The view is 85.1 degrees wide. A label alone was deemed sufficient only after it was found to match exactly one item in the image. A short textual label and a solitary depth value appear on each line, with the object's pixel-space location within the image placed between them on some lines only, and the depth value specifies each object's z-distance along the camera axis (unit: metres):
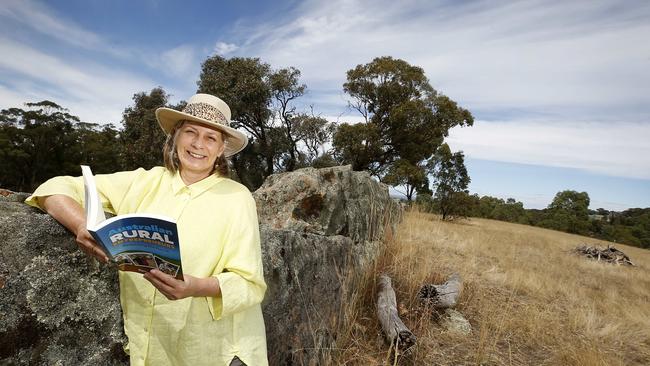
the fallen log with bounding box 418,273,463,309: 4.27
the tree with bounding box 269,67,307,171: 19.48
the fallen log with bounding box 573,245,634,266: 15.23
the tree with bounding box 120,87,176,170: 20.17
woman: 1.41
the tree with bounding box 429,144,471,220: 25.61
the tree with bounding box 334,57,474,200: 18.94
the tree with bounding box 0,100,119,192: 30.69
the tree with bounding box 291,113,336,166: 20.61
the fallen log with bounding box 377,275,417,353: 3.28
